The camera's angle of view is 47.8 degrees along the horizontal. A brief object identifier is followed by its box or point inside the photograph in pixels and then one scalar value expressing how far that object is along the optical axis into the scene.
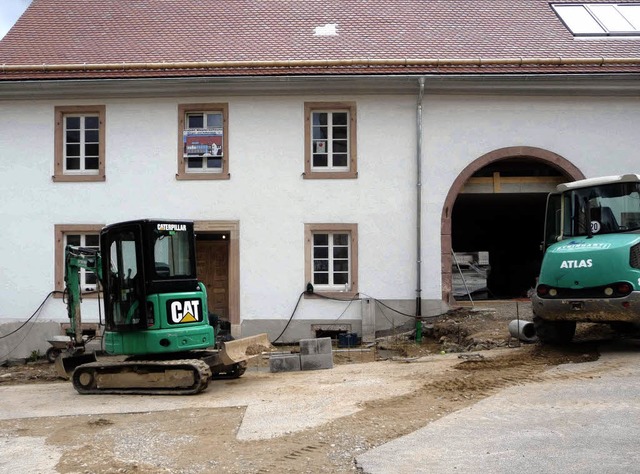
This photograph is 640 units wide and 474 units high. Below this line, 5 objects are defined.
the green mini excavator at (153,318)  10.20
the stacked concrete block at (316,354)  12.22
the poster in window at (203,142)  16.50
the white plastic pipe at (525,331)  12.81
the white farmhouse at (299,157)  16.20
